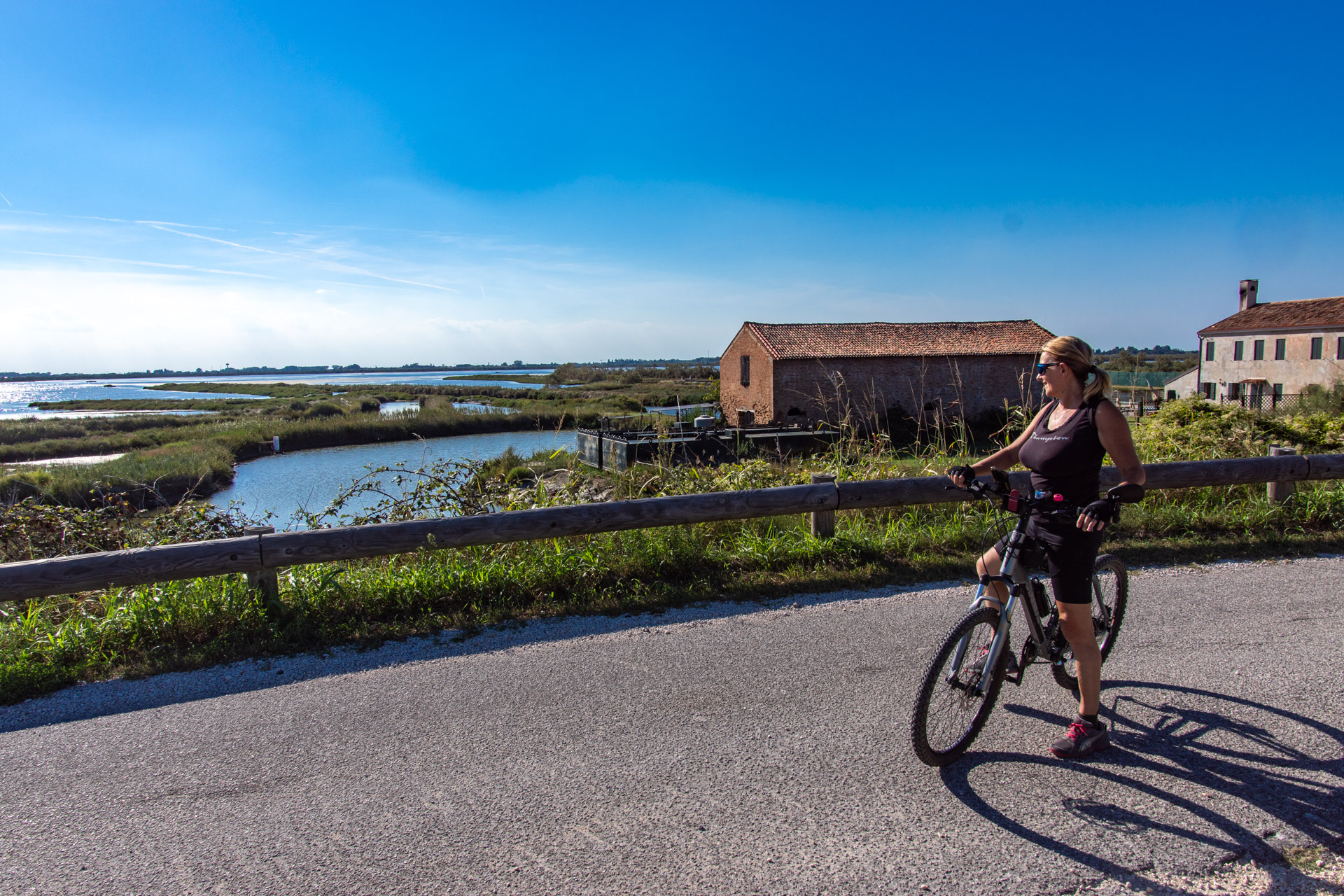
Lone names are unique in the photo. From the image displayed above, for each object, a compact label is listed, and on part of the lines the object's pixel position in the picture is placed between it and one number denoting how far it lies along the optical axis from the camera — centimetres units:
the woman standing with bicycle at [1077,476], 304
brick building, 4331
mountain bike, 298
